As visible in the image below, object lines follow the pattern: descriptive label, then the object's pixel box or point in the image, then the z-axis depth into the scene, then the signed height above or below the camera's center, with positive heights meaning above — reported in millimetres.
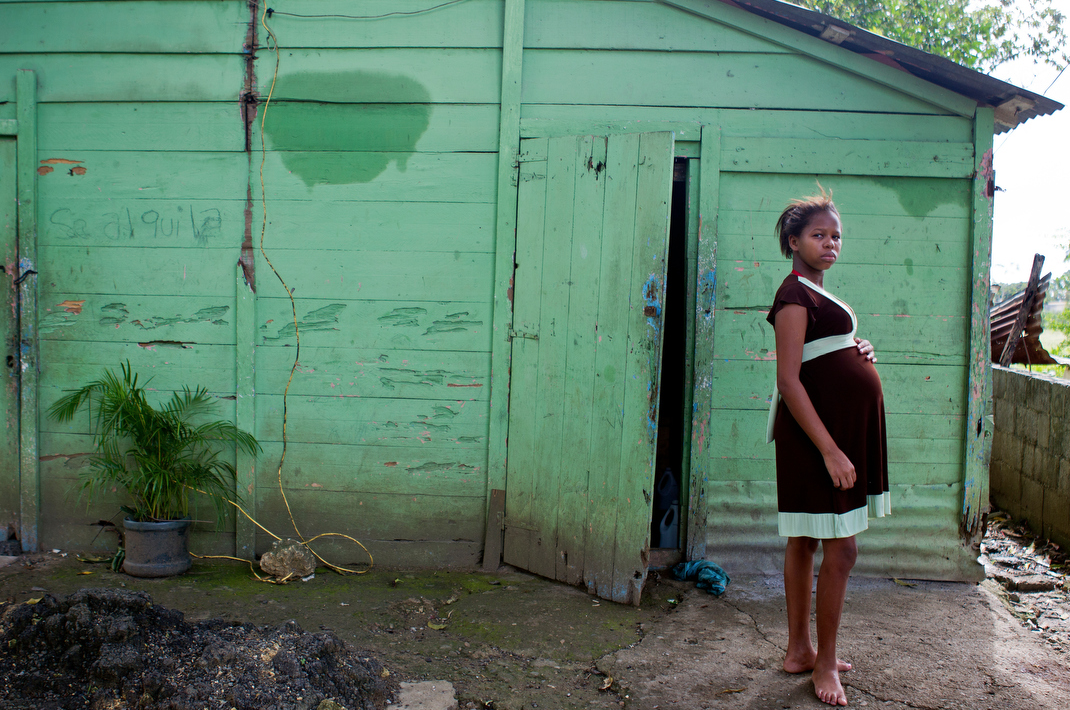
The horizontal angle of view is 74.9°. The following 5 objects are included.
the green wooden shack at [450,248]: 3434 +397
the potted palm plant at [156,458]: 3371 -709
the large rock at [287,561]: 3404 -1175
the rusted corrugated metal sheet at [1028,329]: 5594 +135
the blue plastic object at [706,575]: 3336 -1172
